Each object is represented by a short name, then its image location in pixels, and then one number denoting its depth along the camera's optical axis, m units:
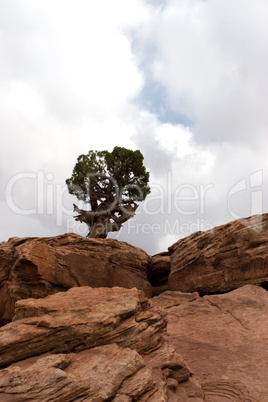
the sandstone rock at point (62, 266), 18.64
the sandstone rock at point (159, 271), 24.77
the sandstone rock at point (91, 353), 5.98
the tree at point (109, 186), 33.84
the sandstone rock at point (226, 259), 17.84
